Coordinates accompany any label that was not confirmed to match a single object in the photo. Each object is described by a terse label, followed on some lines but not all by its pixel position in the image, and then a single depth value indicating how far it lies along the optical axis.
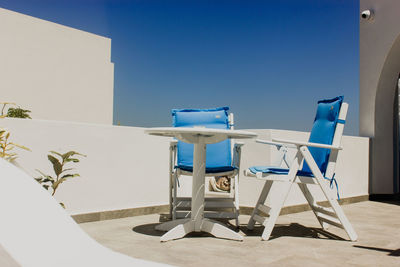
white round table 2.97
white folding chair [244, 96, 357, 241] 2.99
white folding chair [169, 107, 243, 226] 3.58
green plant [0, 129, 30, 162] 2.75
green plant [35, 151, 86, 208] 2.93
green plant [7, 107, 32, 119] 12.28
